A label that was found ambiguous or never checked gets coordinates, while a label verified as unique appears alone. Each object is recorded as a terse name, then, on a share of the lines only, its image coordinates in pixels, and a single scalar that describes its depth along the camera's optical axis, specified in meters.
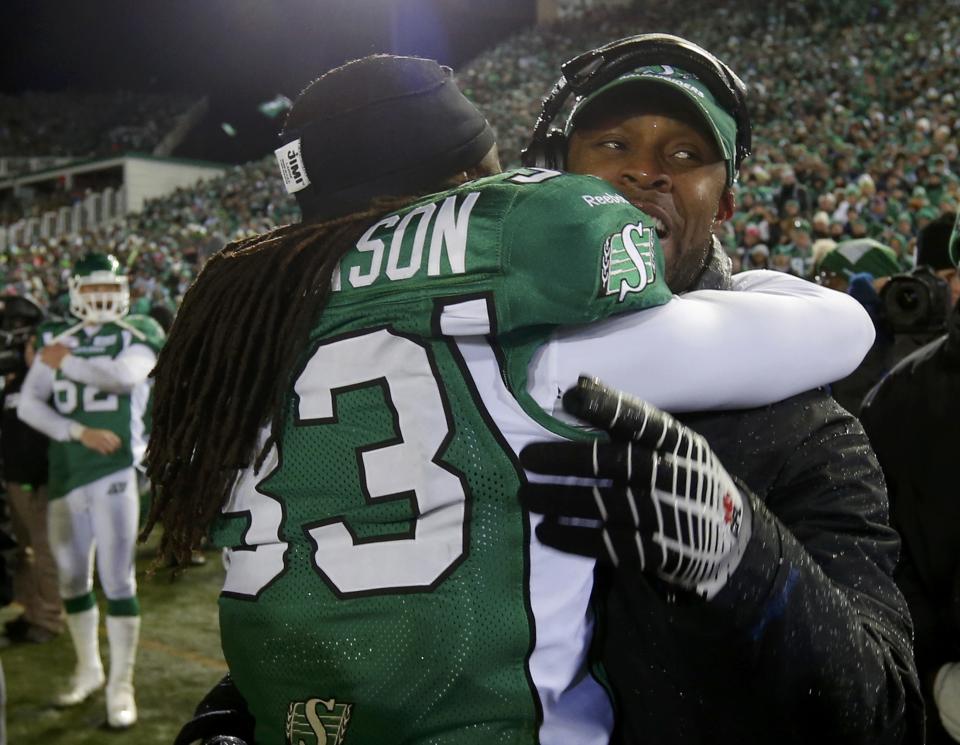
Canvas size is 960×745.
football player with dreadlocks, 0.85
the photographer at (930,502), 1.85
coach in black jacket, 0.86
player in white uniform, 4.02
